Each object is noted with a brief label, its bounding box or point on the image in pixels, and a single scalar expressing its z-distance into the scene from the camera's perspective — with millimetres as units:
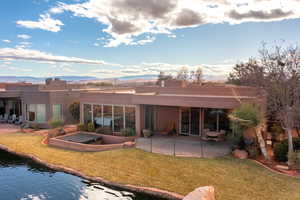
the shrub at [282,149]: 11109
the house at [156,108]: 14102
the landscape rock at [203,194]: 6824
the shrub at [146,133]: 15877
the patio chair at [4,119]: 25547
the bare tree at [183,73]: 56625
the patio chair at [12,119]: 24719
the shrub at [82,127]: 18047
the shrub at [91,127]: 17656
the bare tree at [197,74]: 54844
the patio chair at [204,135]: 14884
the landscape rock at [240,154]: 11792
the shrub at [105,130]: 17109
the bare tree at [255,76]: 13219
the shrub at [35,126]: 21025
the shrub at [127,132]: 16048
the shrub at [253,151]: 11781
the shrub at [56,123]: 18703
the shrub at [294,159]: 10135
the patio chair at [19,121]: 23902
